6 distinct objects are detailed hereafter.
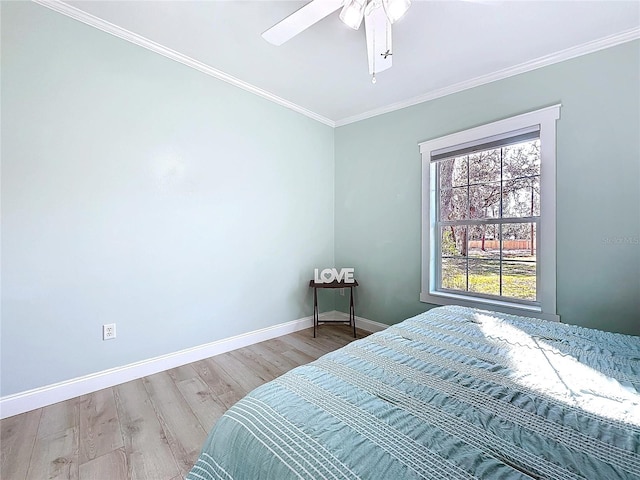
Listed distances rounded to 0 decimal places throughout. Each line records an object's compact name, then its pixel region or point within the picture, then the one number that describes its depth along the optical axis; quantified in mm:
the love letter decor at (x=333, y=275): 3375
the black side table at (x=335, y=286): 3178
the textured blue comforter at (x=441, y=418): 662
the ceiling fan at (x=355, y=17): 1456
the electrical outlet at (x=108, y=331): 2057
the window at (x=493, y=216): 2281
